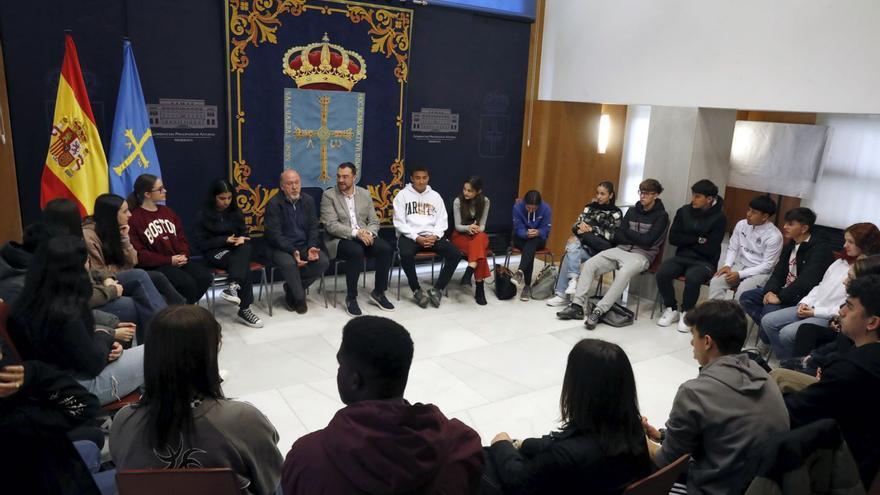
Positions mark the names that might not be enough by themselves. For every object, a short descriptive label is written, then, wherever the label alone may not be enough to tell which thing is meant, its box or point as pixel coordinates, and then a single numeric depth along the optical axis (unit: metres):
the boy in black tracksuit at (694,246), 5.43
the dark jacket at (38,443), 1.94
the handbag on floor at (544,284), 6.14
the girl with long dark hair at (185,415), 1.88
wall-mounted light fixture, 7.58
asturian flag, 4.88
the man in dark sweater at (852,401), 2.33
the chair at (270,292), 5.36
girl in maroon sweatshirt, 4.59
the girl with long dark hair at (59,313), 2.58
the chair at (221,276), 5.05
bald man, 5.31
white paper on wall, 6.62
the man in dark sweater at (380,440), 1.55
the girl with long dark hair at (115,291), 3.50
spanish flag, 4.64
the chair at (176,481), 1.74
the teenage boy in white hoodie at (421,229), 5.80
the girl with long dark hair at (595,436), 1.89
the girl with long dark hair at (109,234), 4.14
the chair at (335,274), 5.64
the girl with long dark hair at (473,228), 5.91
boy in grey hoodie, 2.19
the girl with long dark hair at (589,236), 5.95
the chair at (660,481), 1.83
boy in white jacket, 5.09
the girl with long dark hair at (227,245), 5.05
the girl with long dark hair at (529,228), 6.13
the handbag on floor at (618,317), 5.53
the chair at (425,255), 5.86
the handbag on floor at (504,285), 6.03
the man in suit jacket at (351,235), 5.54
